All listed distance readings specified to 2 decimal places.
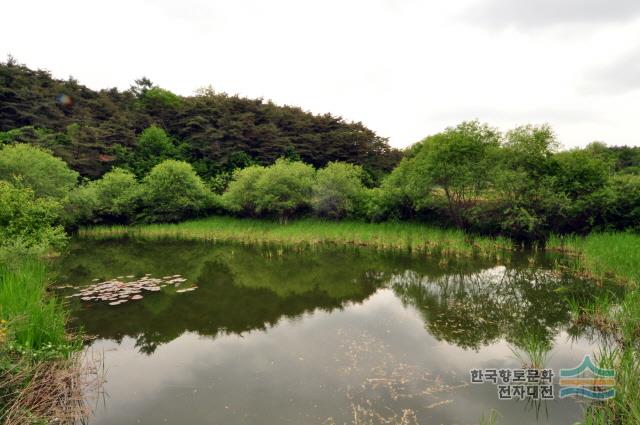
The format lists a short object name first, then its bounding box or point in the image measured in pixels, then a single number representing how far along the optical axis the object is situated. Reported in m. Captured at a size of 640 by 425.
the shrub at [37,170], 21.47
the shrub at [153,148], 40.00
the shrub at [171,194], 29.50
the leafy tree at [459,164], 20.59
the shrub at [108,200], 26.75
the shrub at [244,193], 28.51
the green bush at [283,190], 27.05
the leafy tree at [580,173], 18.84
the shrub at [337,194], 25.96
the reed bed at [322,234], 18.38
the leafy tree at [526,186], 19.00
